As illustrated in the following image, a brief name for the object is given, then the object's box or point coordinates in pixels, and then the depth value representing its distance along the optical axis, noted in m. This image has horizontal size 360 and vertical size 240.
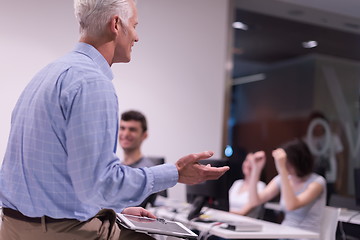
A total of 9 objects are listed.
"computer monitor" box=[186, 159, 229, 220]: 4.05
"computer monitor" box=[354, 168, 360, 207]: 4.45
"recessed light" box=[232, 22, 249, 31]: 7.24
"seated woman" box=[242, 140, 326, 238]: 4.38
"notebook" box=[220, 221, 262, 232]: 3.62
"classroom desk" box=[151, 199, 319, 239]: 3.57
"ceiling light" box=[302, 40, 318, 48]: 8.10
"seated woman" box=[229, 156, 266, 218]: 5.21
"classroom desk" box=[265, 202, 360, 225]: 4.18
